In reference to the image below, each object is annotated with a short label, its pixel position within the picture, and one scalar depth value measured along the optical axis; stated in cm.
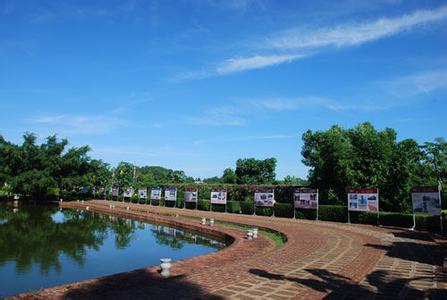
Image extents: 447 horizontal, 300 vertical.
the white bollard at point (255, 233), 1445
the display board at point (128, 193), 4219
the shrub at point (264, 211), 2510
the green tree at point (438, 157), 4209
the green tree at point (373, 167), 2156
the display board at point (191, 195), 3109
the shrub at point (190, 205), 3257
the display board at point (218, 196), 2829
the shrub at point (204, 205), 3058
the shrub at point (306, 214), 2250
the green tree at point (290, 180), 5138
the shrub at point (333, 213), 2067
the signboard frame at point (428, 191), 1512
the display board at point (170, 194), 3352
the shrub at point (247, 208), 2664
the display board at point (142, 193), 3905
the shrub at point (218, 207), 2948
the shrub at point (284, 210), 2380
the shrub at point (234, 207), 2780
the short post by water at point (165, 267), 792
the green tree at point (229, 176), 6206
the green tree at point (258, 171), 6149
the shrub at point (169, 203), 3545
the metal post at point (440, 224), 1510
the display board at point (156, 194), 3603
